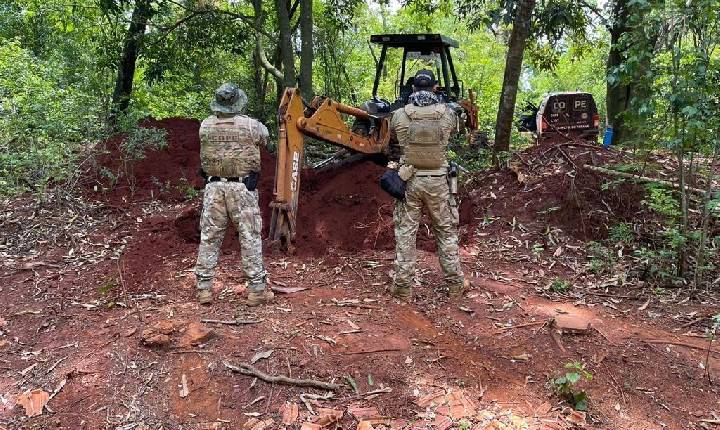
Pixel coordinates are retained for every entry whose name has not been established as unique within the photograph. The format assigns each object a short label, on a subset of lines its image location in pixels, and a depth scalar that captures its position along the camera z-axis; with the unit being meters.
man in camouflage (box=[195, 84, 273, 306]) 5.20
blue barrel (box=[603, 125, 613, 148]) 10.44
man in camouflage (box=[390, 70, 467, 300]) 5.36
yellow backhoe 6.11
